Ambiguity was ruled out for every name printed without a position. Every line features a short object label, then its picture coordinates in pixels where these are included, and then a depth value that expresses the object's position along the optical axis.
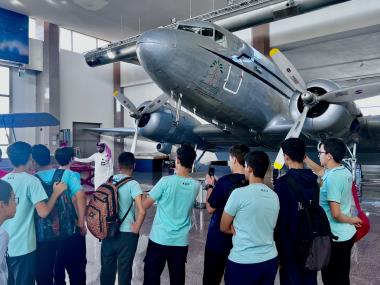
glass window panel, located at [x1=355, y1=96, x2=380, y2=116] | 16.41
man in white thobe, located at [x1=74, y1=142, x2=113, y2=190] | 7.58
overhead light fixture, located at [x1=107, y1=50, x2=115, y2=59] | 15.15
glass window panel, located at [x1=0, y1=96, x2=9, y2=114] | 16.12
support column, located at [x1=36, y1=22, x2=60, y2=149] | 16.38
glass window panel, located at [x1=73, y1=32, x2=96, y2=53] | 18.75
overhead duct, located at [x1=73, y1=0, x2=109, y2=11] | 13.77
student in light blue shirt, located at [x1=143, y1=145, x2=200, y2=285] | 2.64
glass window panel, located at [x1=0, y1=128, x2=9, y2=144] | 15.81
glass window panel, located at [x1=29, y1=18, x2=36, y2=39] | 16.64
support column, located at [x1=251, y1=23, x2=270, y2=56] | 13.59
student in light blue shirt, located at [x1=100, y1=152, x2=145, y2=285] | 2.72
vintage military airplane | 5.70
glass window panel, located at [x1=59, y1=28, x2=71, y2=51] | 17.80
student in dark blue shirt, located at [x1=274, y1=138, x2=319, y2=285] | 2.35
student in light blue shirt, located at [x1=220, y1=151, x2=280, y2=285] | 2.17
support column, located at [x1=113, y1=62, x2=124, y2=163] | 20.69
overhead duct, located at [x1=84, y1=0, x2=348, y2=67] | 9.60
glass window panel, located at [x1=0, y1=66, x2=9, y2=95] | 16.05
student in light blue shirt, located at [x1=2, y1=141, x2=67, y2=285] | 2.37
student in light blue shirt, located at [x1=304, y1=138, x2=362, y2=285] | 2.57
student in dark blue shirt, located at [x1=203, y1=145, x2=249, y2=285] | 2.56
